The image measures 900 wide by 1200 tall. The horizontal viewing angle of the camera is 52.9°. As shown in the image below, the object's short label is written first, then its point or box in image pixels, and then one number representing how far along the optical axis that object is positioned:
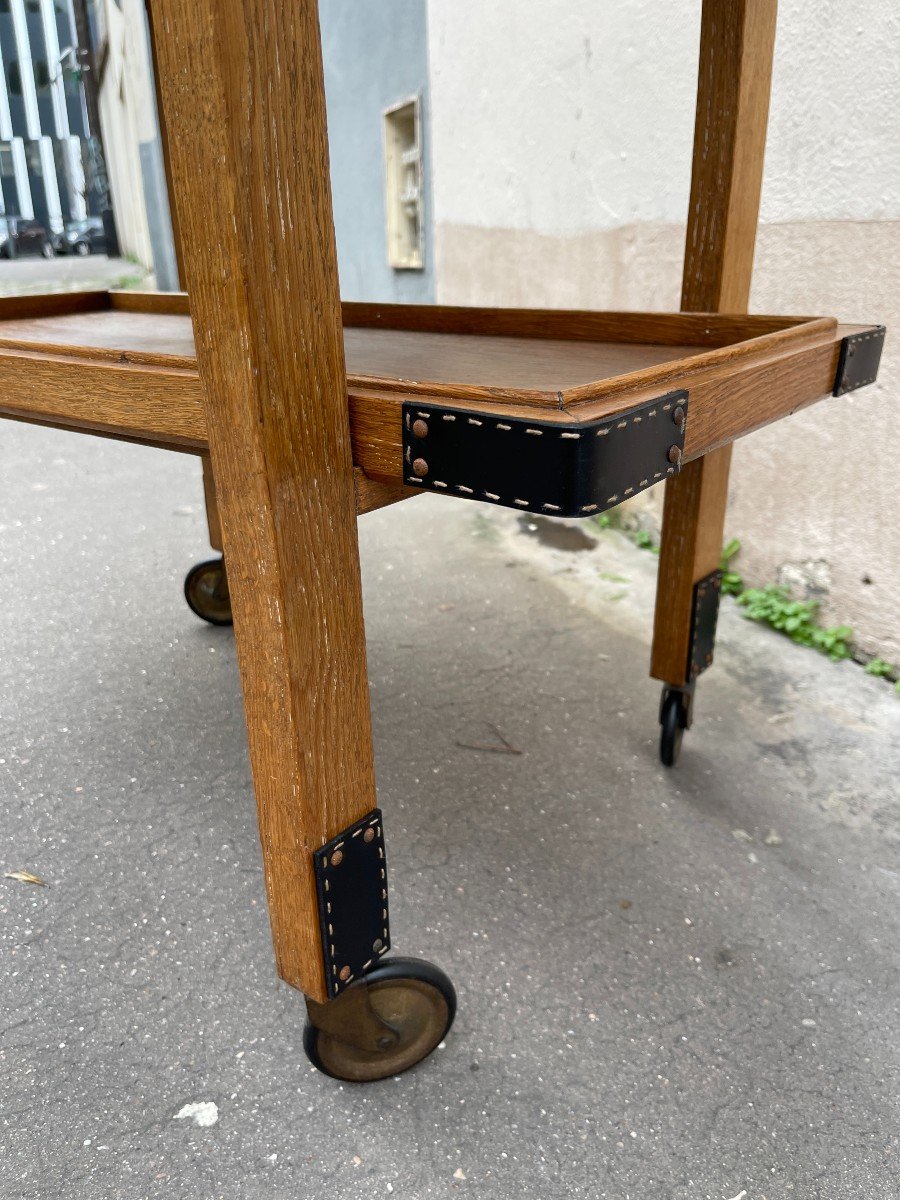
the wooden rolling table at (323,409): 0.79
